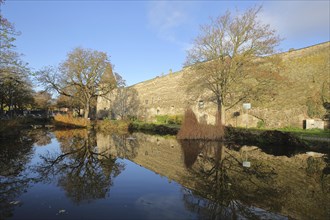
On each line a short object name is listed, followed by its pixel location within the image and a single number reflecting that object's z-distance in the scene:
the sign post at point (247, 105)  19.88
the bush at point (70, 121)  25.53
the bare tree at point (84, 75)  27.02
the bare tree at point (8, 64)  14.61
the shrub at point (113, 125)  24.18
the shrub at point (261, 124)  20.48
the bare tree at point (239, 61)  16.56
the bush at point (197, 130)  14.35
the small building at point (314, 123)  17.22
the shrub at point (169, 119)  26.33
